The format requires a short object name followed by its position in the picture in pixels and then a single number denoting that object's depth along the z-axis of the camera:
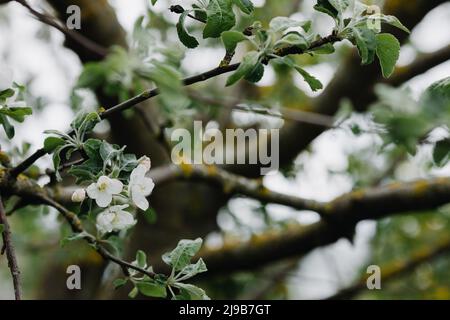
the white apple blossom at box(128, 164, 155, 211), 1.30
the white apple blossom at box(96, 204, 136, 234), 1.33
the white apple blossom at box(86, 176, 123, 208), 1.30
